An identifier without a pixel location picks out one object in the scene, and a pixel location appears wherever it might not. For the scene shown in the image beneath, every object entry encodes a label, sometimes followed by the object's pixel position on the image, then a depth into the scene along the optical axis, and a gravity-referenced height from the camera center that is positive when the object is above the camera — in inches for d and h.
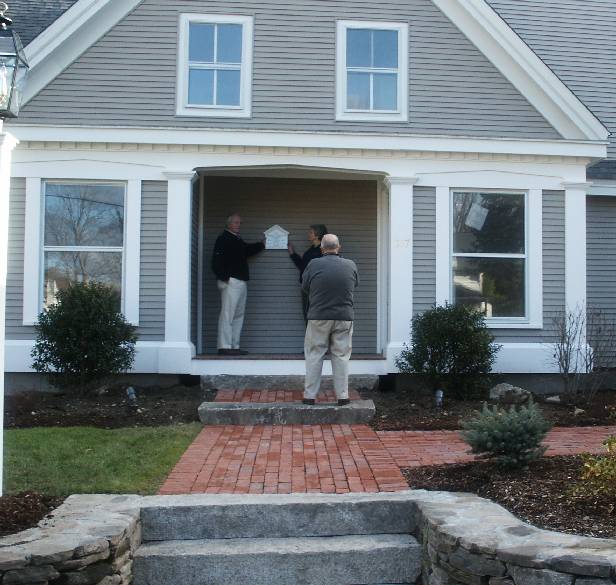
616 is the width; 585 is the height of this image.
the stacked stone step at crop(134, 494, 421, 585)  180.2 -56.9
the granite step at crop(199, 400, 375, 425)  306.8 -40.8
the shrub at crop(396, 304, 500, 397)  354.6 -16.7
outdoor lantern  186.4 +61.8
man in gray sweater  311.6 -1.1
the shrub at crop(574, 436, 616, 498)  179.8 -38.6
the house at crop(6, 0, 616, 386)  383.2 +88.0
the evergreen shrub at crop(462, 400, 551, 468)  208.2 -33.1
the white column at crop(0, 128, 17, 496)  188.2 +24.9
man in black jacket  414.9 +21.1
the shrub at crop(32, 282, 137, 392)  344.8 -12.2
